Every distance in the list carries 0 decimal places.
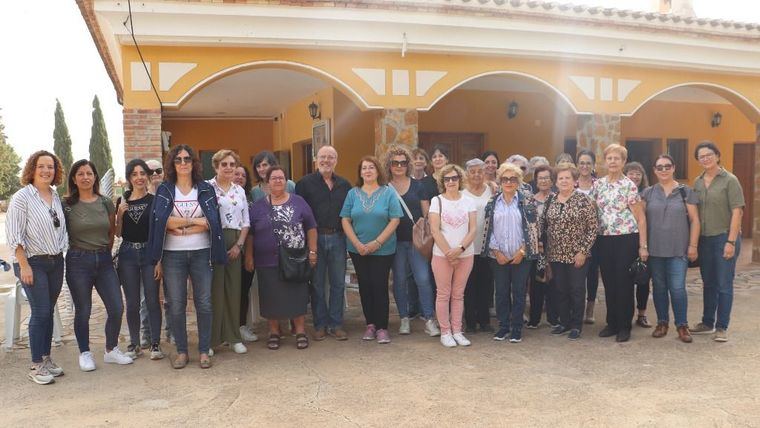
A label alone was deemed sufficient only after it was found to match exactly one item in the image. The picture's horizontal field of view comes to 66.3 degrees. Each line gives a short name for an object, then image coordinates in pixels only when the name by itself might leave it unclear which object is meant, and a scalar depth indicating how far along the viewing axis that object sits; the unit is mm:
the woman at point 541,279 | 5211
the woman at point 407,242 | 5121
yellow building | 6477
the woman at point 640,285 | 5387
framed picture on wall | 10040
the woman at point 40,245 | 4031
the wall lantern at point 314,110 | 10478
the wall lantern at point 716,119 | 12477
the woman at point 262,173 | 5066
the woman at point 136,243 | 4473
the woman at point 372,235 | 4875
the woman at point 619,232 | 4895
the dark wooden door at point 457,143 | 10805
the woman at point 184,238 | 4234
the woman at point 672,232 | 4871
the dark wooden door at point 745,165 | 12977
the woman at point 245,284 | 5145
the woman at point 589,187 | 5324
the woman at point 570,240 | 4891
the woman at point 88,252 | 4266
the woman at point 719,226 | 4887
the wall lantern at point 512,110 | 10930
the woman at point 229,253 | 4582
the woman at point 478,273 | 5055
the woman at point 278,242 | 4742
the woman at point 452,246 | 4816
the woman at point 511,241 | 4895
